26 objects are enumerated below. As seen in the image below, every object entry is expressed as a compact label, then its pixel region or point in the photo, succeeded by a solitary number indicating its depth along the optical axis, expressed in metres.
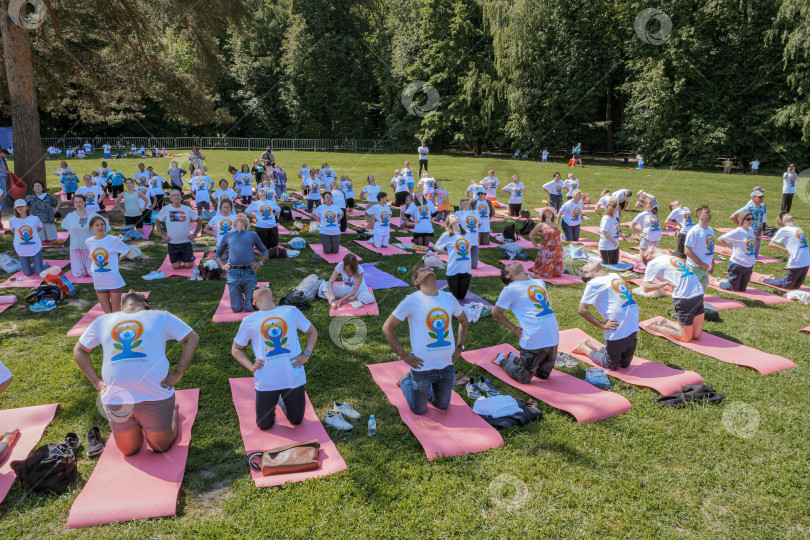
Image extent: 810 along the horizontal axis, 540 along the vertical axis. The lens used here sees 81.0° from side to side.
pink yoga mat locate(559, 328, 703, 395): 6.62
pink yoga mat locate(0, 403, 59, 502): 5.02
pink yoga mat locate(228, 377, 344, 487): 4.86
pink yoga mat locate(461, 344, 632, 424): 6.01
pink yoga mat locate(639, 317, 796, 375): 7.28
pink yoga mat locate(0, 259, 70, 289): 10.21
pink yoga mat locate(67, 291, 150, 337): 7.90
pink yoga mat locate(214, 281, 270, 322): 8.72
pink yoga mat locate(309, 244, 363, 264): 12.69
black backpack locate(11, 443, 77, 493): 4.55
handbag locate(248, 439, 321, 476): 4.86
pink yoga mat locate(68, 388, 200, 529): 4.30
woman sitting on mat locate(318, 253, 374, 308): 8.80
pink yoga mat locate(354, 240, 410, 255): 13.60
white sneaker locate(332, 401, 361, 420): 5.85
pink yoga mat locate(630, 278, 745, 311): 9.90
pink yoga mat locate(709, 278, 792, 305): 10.38
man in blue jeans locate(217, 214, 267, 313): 9.11
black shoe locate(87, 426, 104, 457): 5.08
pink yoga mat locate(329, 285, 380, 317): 9.05
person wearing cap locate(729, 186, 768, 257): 12.80
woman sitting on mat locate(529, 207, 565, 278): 11.30
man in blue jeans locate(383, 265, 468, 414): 5.68
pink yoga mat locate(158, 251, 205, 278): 11.30
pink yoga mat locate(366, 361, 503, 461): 5.33
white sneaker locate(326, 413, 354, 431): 5.63
